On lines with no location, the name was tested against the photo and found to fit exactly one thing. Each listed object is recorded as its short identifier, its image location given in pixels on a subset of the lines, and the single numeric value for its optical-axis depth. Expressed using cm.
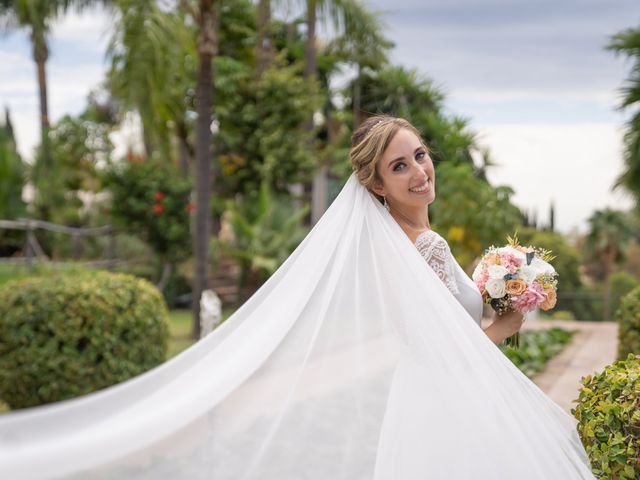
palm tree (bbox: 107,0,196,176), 1066
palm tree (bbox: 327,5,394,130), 1492
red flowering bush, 1777
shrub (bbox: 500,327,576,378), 979
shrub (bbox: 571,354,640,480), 295
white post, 937
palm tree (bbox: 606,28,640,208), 1633
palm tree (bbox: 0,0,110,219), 1881
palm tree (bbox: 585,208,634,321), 3203
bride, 279
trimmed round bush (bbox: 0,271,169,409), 720
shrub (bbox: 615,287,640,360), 794
